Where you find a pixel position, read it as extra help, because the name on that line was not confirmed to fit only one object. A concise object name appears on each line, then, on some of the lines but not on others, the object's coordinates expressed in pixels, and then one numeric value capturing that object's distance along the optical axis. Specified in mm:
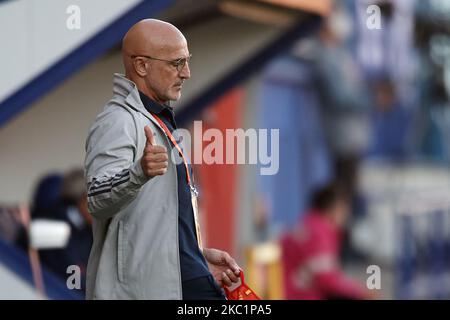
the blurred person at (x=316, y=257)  19078
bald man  8867
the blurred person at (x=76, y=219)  16228
